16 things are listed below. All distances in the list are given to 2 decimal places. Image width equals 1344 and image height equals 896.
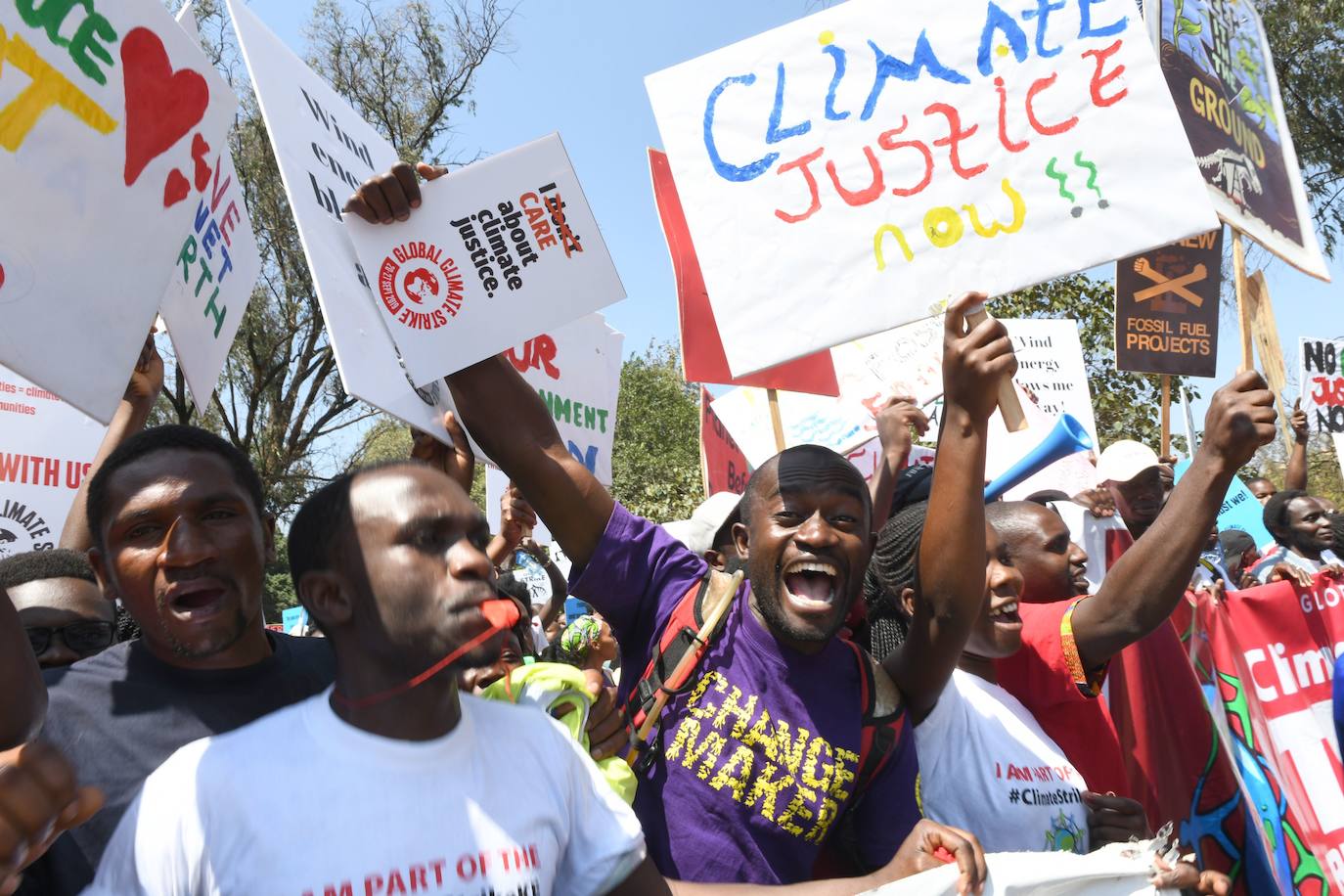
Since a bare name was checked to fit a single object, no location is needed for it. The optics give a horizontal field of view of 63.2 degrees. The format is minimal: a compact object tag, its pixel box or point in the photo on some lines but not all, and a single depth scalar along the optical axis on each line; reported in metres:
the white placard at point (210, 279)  2.73
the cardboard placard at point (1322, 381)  7.86
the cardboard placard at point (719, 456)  5.55
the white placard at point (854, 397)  5.28
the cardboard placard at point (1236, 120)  3.40
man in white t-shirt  1.30
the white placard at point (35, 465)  3.86
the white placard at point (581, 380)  3.98
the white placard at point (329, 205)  2.21
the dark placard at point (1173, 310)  4.32
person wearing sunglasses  2.48
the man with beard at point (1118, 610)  2.52
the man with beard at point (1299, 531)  5.66
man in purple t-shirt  1.94
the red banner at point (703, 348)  3.66
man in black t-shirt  1.65
